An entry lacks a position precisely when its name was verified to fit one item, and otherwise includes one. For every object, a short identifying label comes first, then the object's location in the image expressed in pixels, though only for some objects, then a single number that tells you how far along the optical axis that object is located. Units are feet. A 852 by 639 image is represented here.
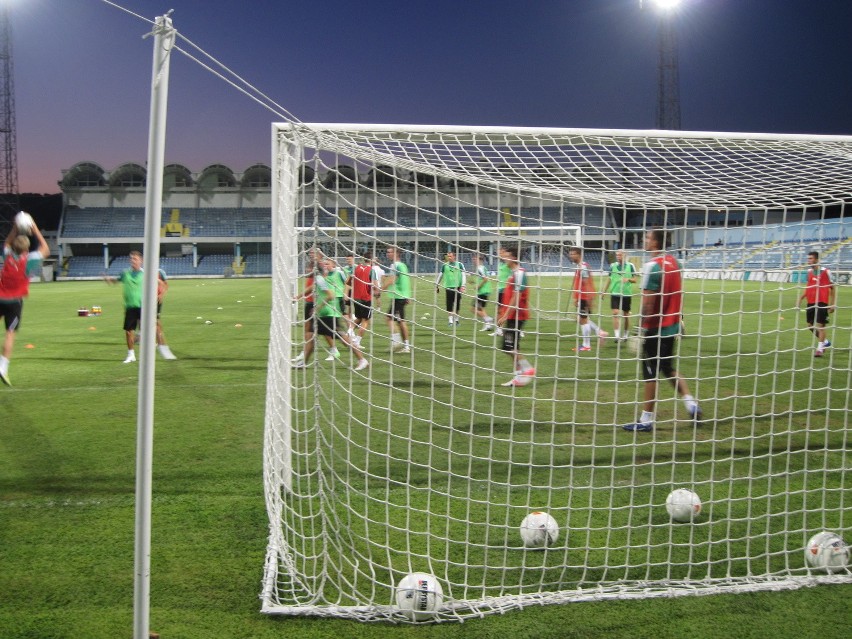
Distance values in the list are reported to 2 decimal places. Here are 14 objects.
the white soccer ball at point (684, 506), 13.60
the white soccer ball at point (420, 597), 10.34
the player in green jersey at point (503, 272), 31.78
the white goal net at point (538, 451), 11.61
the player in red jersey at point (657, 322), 18.53
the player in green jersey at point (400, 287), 30.63
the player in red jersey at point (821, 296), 26.01
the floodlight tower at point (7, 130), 143.54
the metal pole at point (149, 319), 8.16
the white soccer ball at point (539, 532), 12.53
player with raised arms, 25.18
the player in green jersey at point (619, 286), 25.77
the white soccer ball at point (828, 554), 11.87
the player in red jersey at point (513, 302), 24.02
